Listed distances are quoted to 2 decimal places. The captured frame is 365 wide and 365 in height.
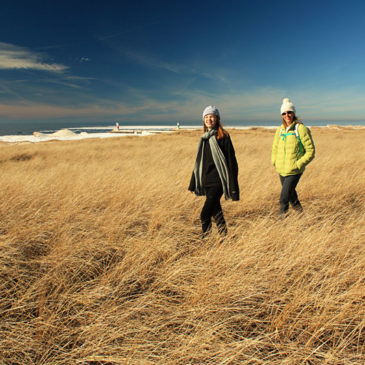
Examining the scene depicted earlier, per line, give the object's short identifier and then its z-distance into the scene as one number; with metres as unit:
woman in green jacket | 3.34
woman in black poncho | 2.80
